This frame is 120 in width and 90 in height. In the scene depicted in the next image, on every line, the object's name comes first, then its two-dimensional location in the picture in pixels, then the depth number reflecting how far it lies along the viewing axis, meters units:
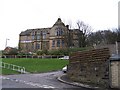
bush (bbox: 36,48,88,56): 34.72
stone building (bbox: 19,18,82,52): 41.06
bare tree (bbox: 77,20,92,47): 38.68
